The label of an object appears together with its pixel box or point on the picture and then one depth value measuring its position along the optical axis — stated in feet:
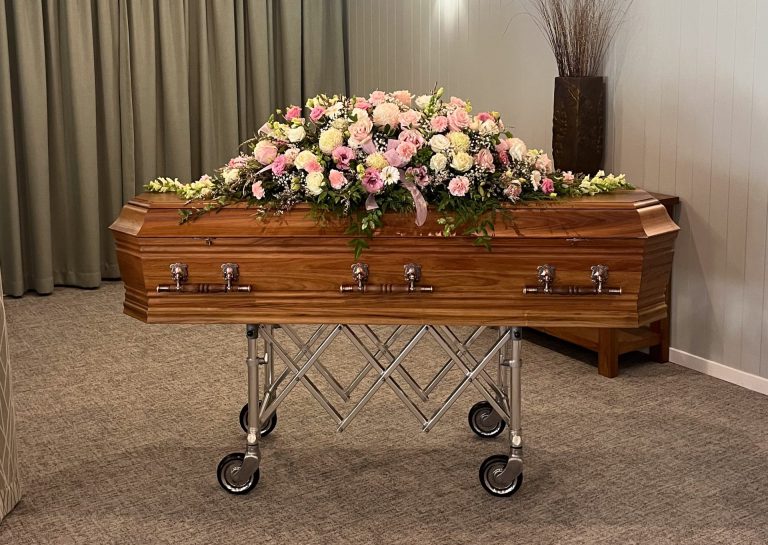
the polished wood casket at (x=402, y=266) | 8.70
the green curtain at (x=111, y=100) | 18.43
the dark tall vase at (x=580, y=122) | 13.99
